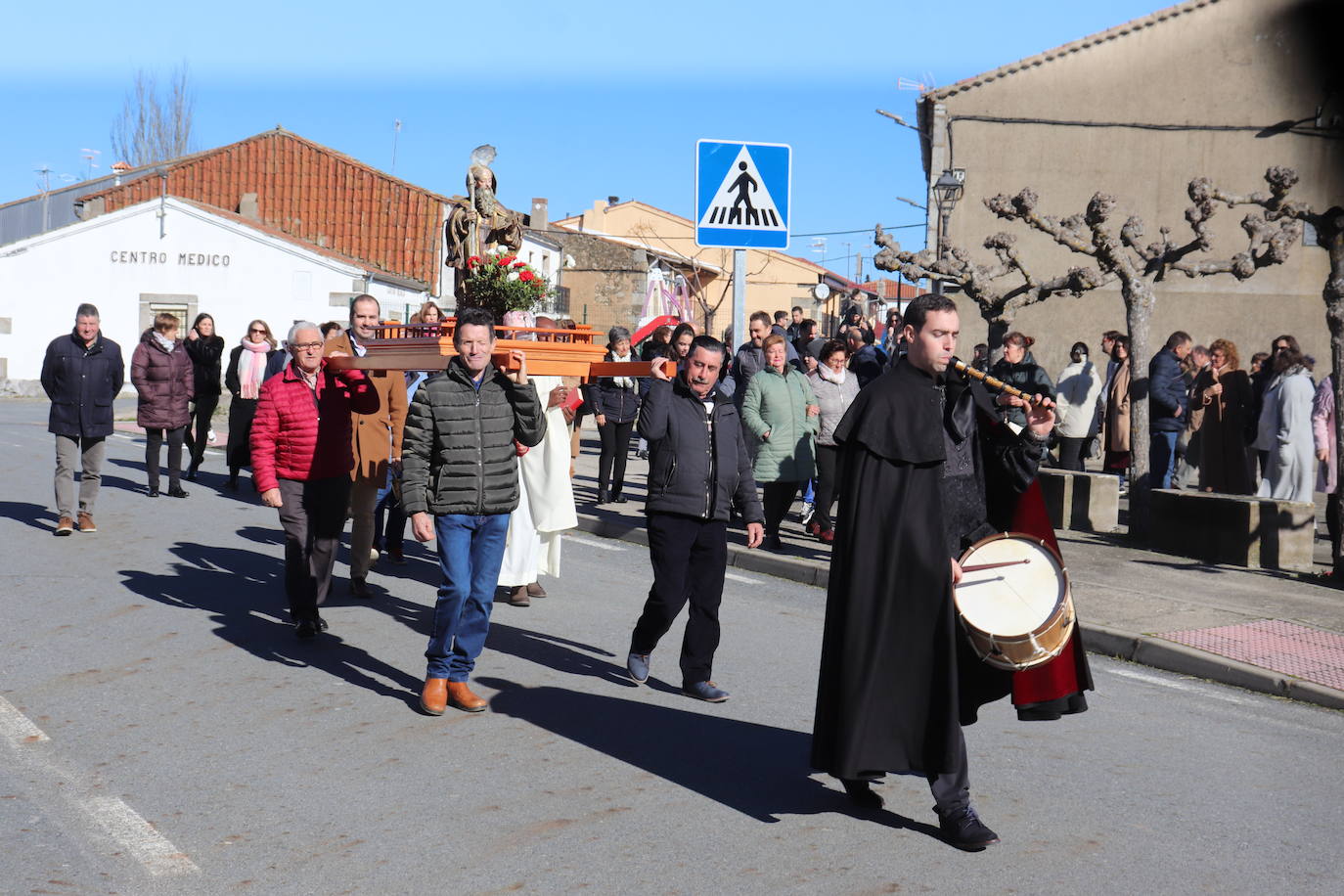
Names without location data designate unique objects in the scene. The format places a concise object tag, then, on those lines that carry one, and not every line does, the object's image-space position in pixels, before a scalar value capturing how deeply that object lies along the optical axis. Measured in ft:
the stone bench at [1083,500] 45.47
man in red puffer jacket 27.37
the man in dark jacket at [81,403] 40.45
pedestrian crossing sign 36.78
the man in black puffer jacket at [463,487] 22.36
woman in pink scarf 52.39
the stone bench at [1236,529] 38.47
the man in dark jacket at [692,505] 24.23
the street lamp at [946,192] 76.79
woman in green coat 39.58
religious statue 29.14
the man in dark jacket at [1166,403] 47.78
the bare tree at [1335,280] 37.22
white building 128.77
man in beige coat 32.09
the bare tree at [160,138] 205.36
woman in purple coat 49.26
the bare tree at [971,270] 64.08
